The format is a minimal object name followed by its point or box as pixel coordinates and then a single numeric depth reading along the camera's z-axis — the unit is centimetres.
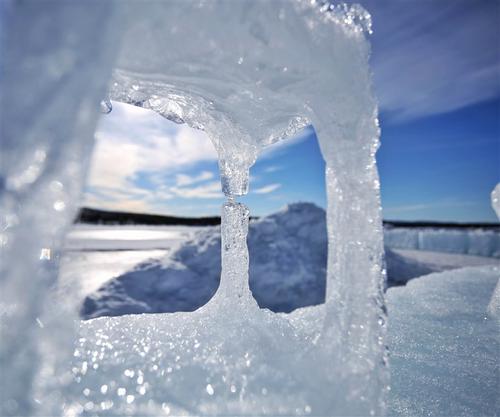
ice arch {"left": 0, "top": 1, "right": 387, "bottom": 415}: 16
